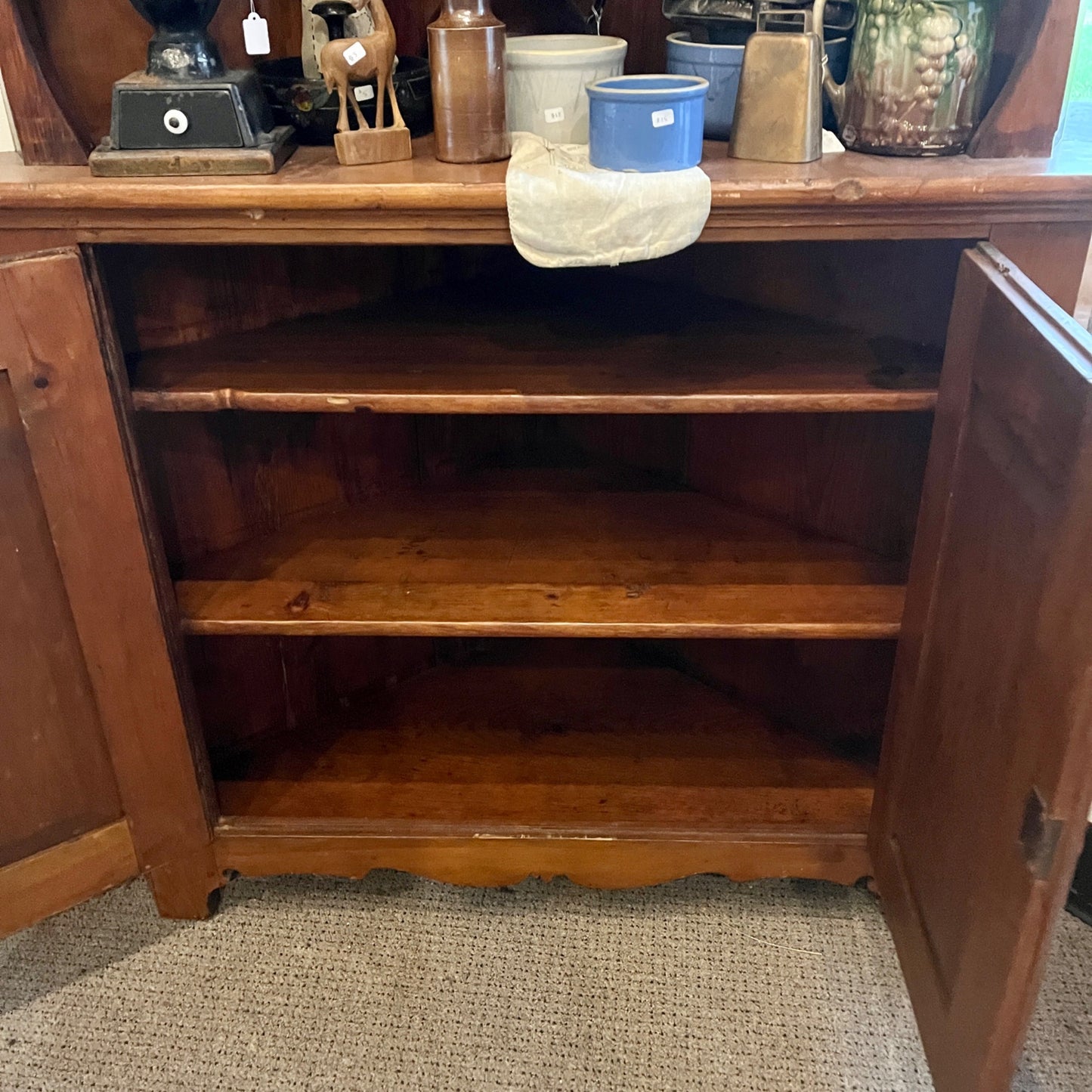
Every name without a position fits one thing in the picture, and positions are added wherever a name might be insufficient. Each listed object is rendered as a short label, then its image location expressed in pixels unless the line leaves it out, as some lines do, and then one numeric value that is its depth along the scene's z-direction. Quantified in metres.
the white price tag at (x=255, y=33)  1.02
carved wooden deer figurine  0.98
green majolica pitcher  0.95
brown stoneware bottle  0.96
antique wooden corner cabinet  0.92
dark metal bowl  1.06
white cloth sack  0.92
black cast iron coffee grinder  0.97
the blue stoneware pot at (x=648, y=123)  0.91
